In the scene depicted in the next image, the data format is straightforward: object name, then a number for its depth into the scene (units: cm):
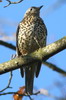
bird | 952
